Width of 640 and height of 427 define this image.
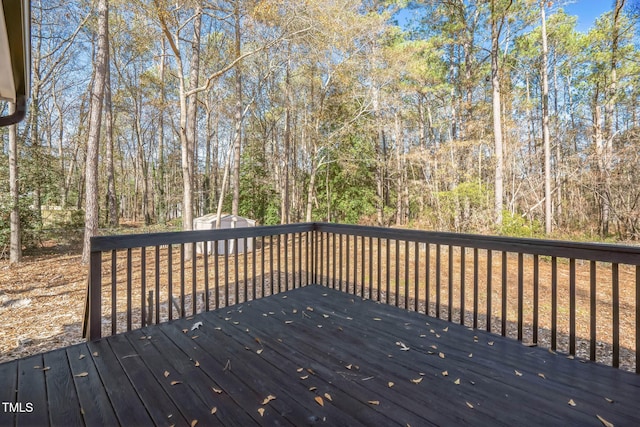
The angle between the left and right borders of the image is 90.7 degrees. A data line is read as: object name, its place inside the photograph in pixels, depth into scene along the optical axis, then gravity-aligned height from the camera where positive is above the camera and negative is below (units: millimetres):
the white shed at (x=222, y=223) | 9078 -365
